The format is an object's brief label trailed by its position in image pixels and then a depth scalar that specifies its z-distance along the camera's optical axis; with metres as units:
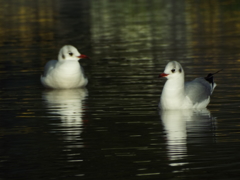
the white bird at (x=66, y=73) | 16.16
